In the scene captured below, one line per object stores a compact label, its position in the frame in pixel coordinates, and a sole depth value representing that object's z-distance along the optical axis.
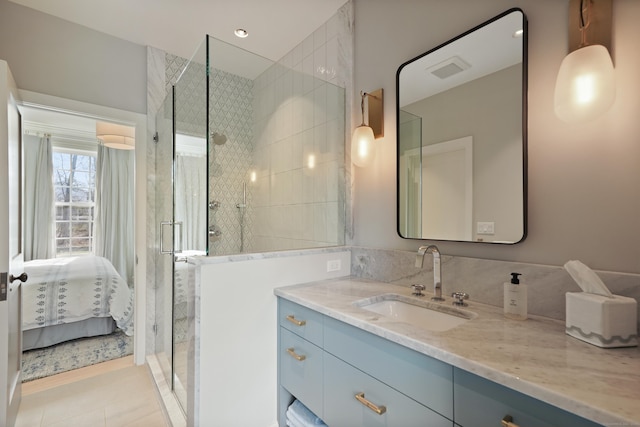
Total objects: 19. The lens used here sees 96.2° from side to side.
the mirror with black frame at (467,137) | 1.21
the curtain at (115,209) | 4.87
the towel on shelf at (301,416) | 1.40
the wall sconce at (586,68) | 0.94
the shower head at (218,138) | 1.63
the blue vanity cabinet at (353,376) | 0.91
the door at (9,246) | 1.45
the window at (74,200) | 4.72
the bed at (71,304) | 2.62
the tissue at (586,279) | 0.90
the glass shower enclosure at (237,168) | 1.61
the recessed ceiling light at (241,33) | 2.25
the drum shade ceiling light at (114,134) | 3.37
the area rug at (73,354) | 2.31
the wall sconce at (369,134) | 1.77
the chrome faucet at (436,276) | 1.35
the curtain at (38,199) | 4.37
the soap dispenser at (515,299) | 1.08
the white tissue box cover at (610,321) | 0.83
